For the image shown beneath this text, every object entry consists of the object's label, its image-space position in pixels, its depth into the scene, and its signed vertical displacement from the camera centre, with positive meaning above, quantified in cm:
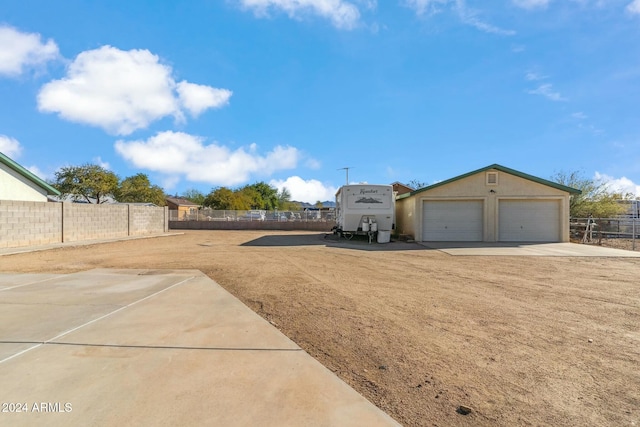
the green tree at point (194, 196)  9408 +565
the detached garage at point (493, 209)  2056 +46
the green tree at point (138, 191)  5466 +393
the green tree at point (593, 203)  2780 +110
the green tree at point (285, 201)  8622 +377
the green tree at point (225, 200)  6247 +288
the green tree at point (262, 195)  7450 +473
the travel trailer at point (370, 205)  2092 +67
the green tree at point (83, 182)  4488 +432
